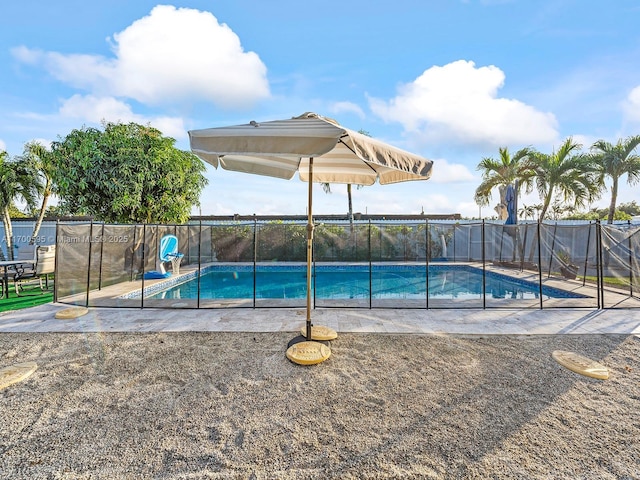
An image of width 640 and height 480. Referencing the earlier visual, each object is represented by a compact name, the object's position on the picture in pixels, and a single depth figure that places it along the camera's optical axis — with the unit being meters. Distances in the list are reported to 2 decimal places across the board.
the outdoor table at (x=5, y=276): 5.78
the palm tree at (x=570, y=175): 9.68
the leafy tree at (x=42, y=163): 9.41
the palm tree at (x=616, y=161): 9.27
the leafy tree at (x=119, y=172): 7.82
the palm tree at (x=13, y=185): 8.88
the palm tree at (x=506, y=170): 11.06
